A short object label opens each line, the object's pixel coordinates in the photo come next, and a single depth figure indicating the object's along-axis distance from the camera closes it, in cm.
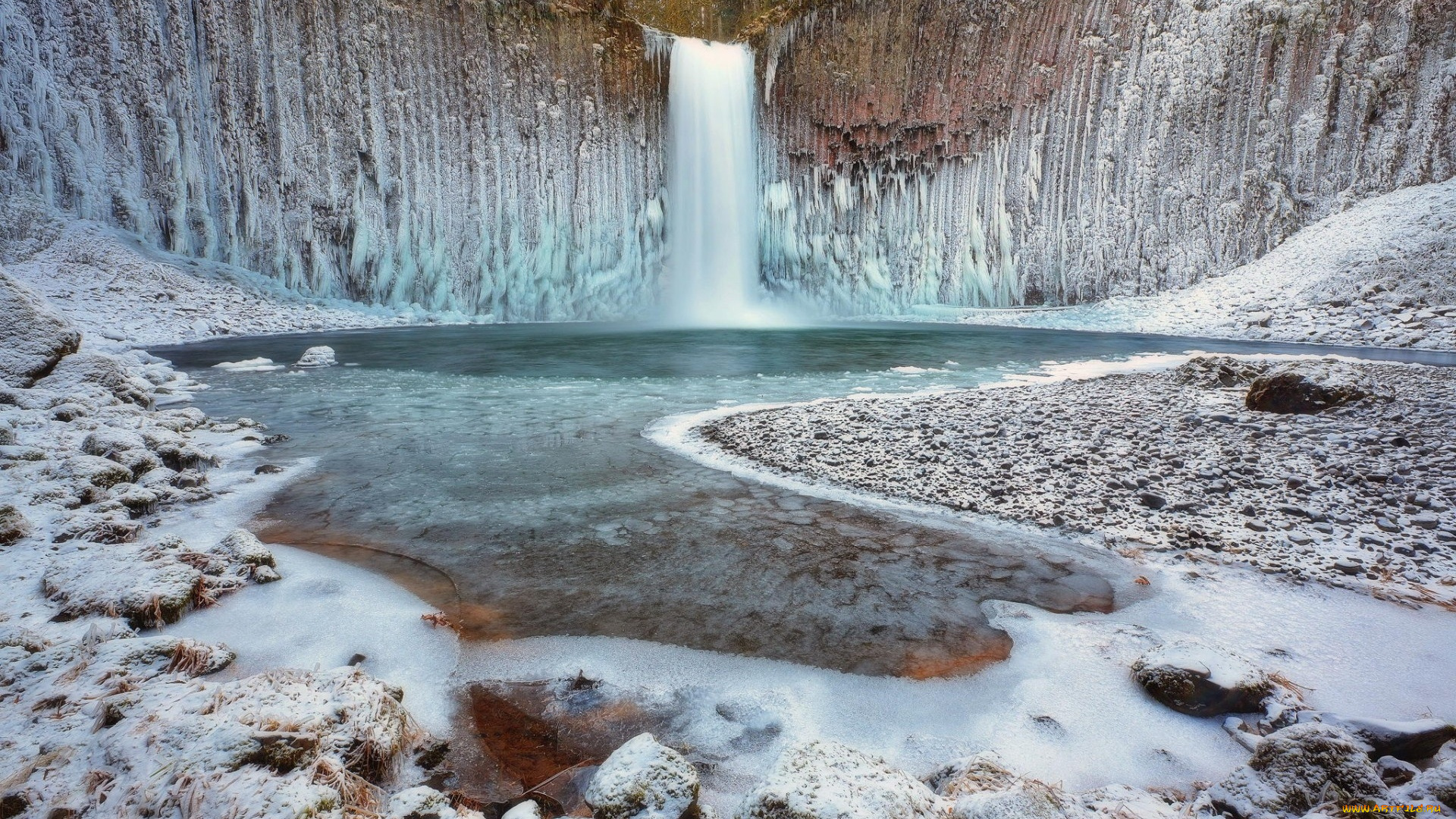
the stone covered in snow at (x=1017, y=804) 175
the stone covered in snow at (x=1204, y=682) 234
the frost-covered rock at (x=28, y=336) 641
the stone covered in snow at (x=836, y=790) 172
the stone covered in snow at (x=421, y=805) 180
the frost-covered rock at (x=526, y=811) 182
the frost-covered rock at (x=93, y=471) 420
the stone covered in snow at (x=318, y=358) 1248
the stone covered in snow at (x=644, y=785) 180
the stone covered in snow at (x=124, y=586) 282
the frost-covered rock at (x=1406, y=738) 196
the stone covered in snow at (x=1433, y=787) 166
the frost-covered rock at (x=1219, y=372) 811
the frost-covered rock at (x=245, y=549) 343
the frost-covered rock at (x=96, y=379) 666
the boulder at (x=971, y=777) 196
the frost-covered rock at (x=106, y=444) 476
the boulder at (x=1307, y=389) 631
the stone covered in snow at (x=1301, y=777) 179
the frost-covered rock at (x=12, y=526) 338
